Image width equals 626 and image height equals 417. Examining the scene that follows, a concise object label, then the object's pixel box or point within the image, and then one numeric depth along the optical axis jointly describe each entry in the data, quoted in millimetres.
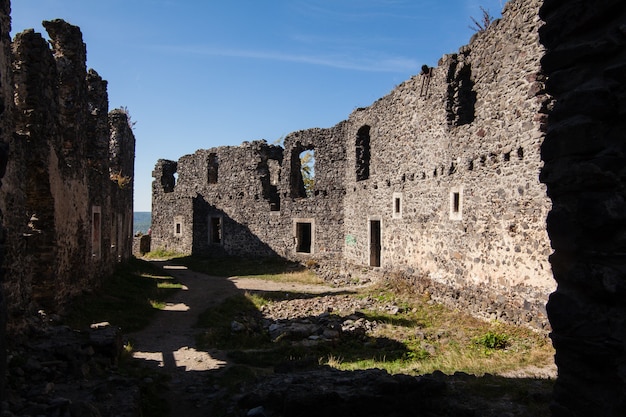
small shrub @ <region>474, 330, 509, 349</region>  8907
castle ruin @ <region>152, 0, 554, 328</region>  9836
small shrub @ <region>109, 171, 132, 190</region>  21023
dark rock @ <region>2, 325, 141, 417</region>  4493
